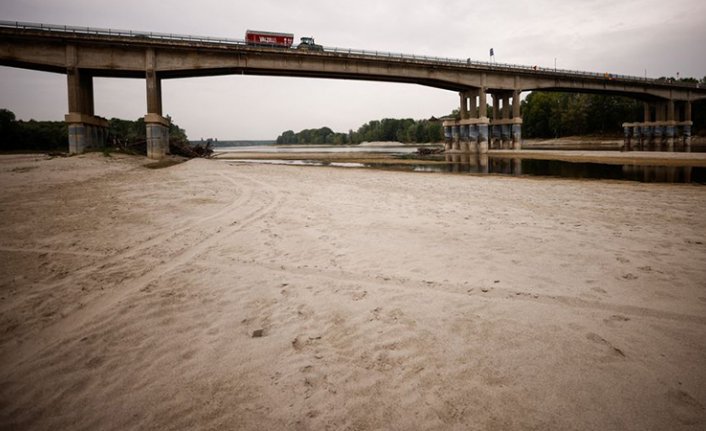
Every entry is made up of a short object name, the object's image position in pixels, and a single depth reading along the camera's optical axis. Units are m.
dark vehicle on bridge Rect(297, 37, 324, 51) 42.31
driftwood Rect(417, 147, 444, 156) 60.79
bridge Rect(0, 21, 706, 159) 32.12
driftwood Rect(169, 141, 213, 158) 41.09
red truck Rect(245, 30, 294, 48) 39.38
